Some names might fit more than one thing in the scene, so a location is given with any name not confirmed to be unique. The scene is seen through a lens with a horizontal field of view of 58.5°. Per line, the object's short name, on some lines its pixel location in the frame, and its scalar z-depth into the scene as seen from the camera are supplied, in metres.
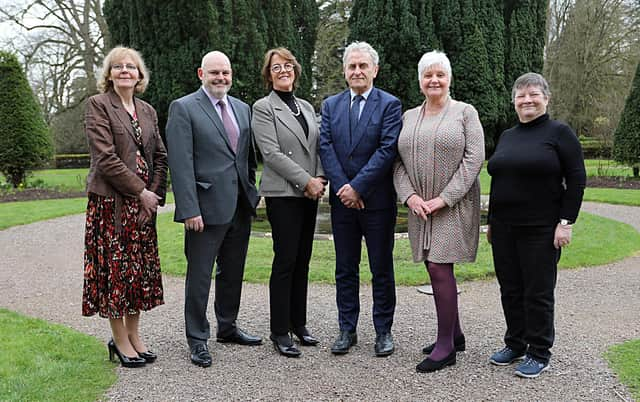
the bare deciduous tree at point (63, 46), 23.83
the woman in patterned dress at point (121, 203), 3.46
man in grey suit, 3.68
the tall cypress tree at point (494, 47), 17.19
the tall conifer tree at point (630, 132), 14.66
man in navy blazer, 3.73
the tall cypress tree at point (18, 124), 14.96
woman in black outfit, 3.34
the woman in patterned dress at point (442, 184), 3.56
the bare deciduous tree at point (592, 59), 24.81
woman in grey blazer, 3.81
